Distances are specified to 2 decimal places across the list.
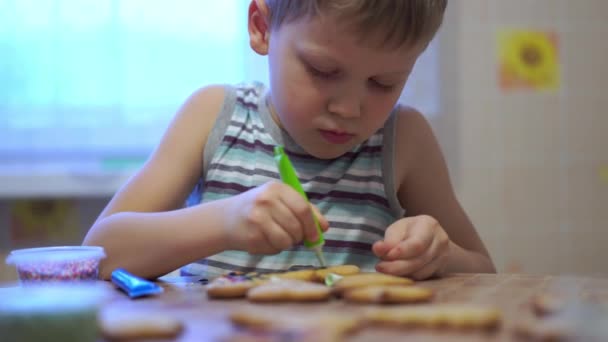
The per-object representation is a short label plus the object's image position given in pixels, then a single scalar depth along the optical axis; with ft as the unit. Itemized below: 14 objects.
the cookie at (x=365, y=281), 2.32
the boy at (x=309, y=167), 2.88
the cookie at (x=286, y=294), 2.17
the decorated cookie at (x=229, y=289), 2.31
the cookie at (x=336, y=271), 2.65
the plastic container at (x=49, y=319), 1.55
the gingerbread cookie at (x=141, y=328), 1.66
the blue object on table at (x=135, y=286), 2.50
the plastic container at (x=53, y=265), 2.63
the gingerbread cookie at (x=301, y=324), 1.58
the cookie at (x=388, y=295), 2.12
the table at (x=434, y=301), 1.71
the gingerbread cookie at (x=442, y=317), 1.76
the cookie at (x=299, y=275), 2.58
